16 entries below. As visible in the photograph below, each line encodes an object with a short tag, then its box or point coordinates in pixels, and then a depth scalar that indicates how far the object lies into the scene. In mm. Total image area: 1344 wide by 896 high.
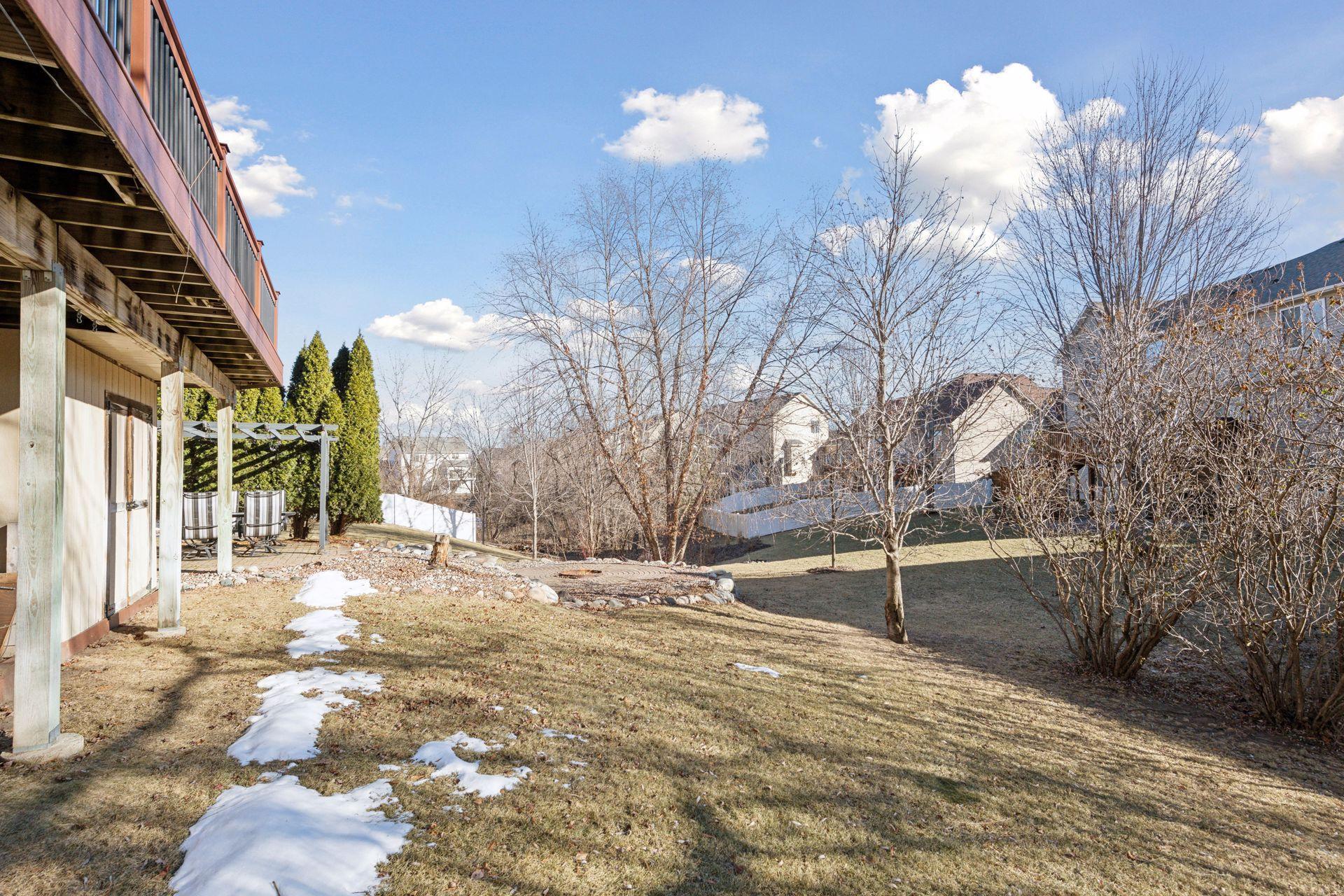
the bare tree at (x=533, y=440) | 15195
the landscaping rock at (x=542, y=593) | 9102
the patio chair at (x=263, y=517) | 11172
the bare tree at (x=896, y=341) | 8406
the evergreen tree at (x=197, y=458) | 13758
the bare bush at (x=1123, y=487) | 6629
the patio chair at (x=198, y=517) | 10031
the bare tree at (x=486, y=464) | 28453
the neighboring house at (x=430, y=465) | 34062
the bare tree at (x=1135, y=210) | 13414
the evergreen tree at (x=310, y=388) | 15992
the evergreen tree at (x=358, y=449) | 15742
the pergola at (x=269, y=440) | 8180
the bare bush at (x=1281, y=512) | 5305
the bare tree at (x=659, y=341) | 14992
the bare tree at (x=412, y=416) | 34156
